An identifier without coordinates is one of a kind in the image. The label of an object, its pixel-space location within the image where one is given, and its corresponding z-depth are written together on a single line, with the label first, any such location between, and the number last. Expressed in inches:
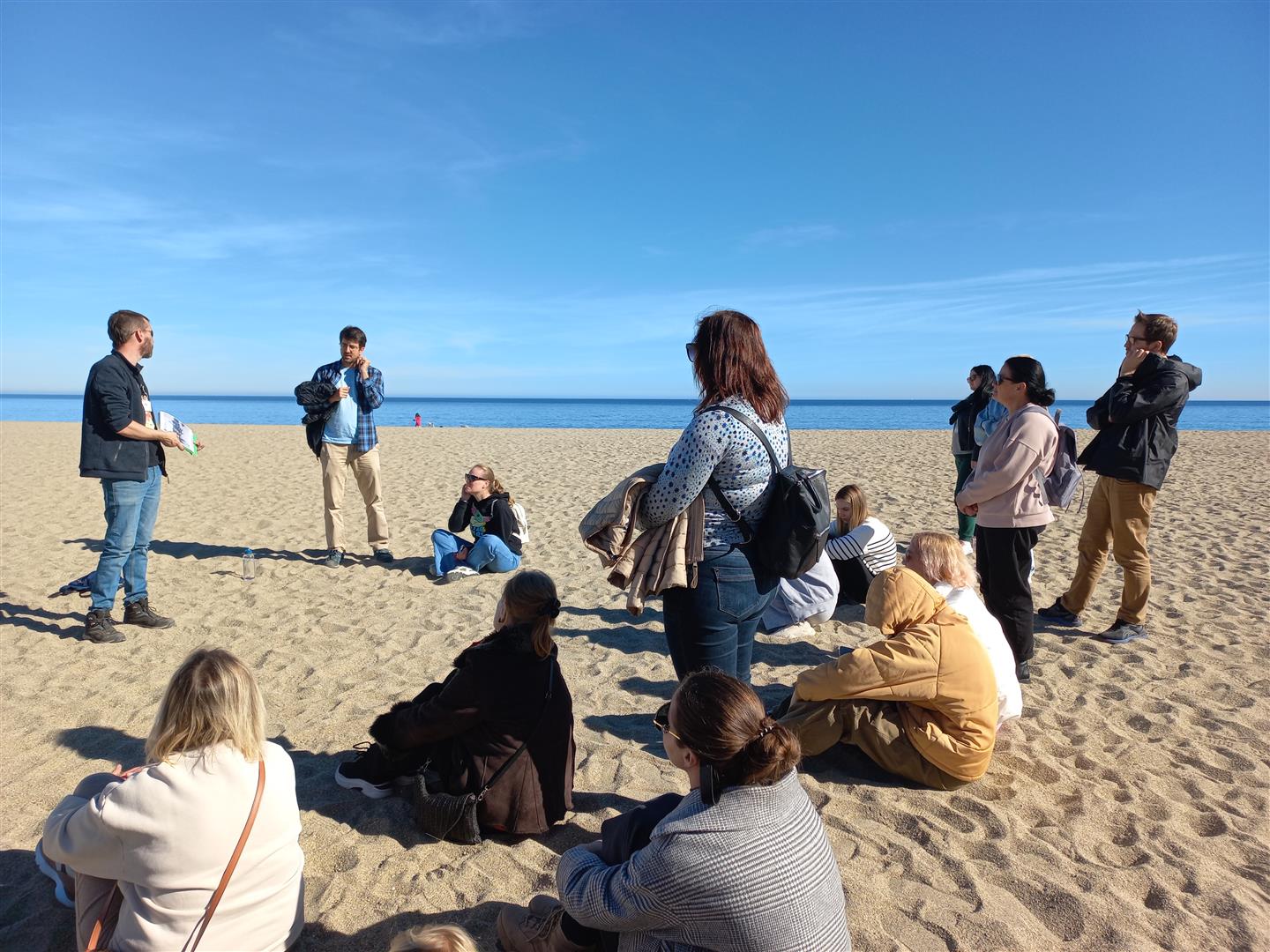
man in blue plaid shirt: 287.9
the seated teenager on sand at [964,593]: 143.2
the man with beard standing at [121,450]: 195.0
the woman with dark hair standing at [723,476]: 110.3
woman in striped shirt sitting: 225.3
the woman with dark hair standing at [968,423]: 304.7
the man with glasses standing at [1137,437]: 191.5
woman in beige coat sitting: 81.4
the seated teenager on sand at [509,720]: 115.6
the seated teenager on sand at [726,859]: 73.9
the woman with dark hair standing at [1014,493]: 165.6
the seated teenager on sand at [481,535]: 285.6
